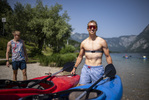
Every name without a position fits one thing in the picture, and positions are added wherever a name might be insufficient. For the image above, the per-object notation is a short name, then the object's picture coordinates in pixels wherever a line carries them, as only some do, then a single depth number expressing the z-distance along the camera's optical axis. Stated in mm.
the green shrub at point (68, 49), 28669
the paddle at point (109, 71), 3007
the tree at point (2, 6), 45044
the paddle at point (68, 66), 4078
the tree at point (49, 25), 22594
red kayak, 2496
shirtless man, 3104
